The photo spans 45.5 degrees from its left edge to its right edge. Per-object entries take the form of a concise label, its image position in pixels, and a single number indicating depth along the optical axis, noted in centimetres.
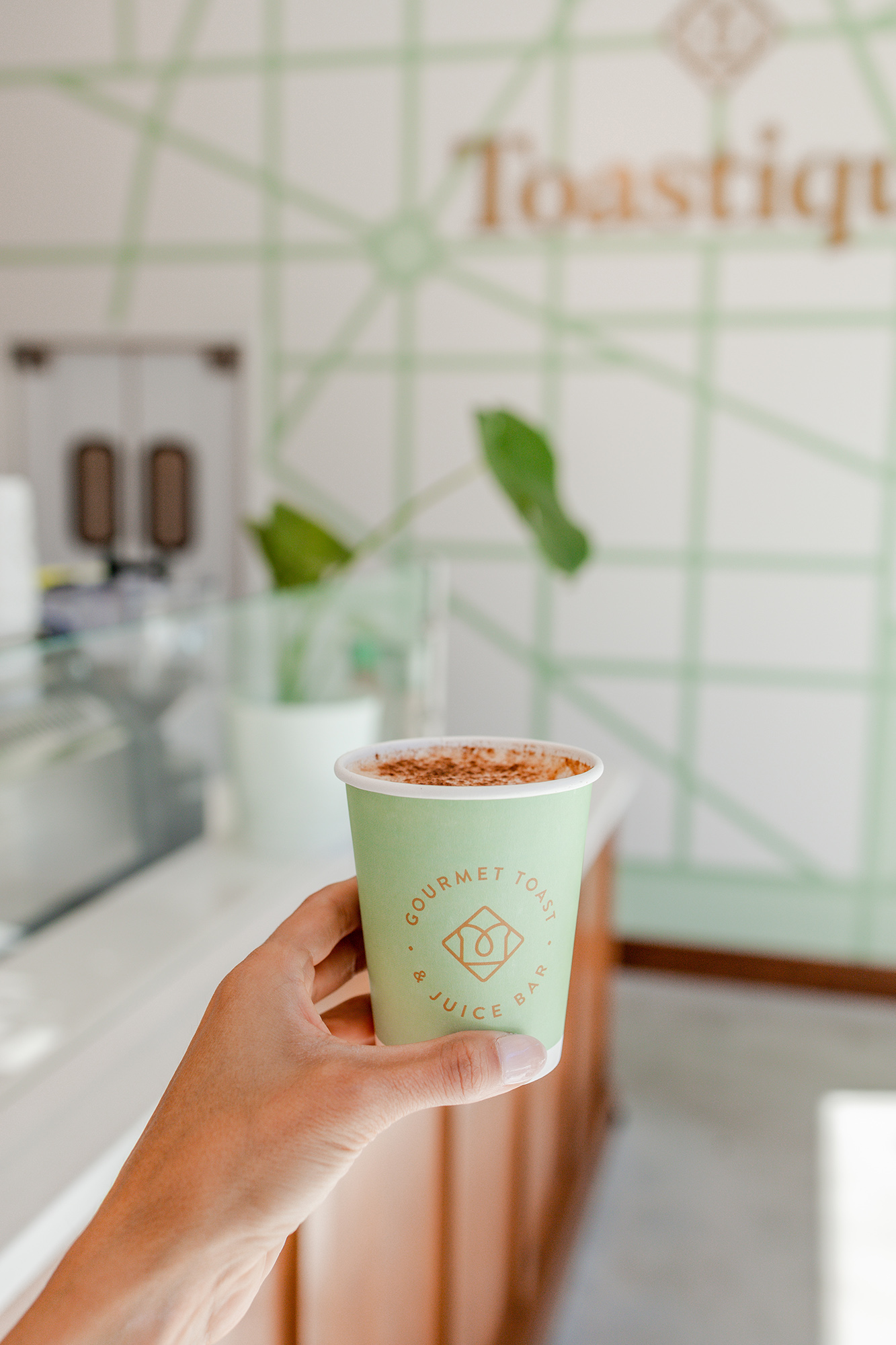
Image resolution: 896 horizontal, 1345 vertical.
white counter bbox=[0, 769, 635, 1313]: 76
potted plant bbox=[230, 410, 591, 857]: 127
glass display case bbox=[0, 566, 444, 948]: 128
